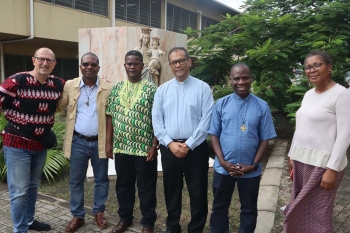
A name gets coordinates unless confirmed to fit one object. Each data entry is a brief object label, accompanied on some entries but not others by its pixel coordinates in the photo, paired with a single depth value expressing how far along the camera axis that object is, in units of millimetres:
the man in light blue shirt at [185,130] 2975
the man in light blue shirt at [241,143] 2771
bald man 3045
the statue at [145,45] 5719
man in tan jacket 3355
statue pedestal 5751
